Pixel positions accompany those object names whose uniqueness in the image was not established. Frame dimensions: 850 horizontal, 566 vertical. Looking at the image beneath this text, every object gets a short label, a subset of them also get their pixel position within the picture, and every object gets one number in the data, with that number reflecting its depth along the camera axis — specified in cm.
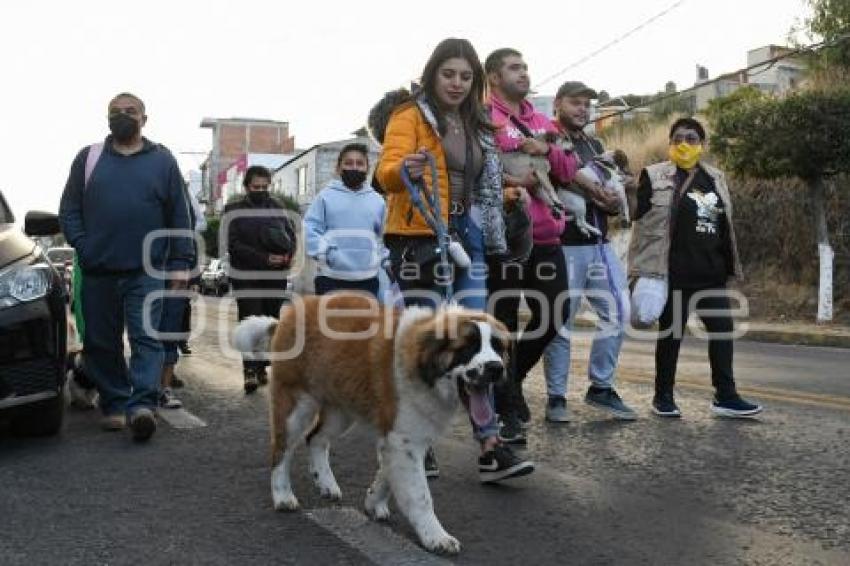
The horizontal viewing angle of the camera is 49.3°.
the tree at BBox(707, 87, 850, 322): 1585
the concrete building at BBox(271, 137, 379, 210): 6128
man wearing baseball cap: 626
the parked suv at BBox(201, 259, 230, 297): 4375
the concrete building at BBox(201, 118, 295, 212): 10219
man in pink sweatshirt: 554
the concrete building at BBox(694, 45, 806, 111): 4178
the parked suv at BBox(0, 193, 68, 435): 530
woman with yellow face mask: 653
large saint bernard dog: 366
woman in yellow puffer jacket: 453
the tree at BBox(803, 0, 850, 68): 2625
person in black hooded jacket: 842
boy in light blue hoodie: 651
